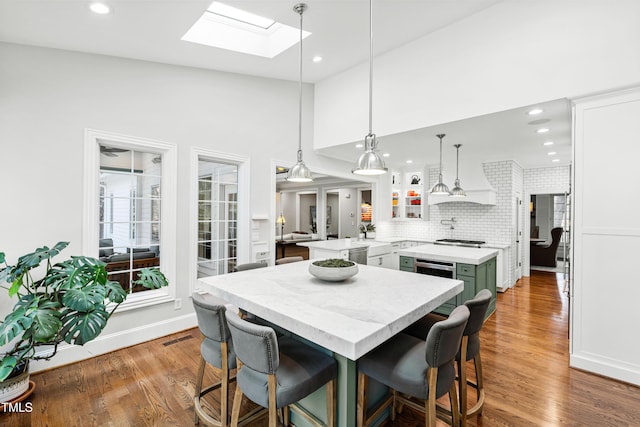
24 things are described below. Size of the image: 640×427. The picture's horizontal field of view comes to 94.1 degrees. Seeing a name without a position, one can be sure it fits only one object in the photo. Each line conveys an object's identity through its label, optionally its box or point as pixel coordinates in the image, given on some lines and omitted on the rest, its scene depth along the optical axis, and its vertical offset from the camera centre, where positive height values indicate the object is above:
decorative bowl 2.32 -0.47
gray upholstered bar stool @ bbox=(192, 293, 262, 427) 1.81 -0.89
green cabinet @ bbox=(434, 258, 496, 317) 3.82 -0.90
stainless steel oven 4.02 -0.77
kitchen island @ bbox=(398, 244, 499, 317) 3.84 -0.73
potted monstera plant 2.00 -0.72
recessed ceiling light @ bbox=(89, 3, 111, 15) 2.24 +1.54
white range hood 5.76 +0.57
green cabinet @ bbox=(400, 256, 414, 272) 4.43 -0.77
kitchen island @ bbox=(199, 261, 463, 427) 1.47 -0.58
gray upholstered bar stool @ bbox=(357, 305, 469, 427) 1.49 -0.85
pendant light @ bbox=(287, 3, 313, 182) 2.87 +0.37
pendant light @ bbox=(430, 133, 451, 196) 4.61 +0.35
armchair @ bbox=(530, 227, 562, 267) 7.76 -1.03
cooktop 5.88 -0.61
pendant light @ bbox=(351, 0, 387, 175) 2.17 +0.37
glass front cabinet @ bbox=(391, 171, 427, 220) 7.17 +0.44
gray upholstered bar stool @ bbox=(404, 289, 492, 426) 1.91 -0.88
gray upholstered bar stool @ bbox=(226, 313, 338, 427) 1.46 -0.87
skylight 3.10 +1.99
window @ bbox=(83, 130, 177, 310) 3.13 +0.01
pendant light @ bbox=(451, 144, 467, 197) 5.05 +0.37
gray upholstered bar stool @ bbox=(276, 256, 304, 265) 3.64 -0.61
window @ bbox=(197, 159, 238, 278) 4.14 -0.11
